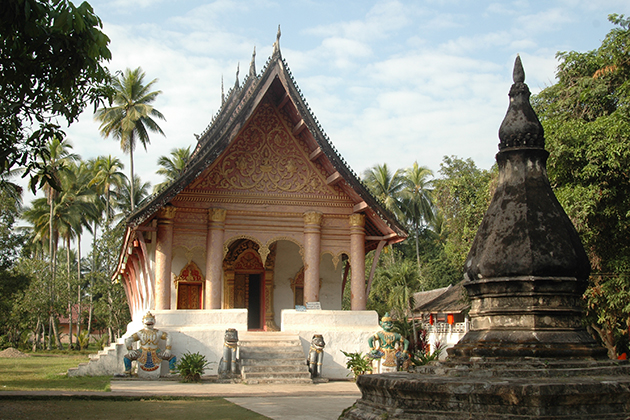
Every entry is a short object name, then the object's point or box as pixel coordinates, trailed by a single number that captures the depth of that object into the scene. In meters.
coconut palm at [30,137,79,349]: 36.41
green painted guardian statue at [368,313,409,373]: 12.73
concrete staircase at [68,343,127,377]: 13.47
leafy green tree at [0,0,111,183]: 5.09
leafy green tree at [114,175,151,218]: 43.03
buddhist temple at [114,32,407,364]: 14.59
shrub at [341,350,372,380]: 13.35
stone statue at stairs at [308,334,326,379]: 13.16
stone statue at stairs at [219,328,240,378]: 12.52
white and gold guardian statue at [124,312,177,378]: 12.74
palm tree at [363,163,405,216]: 43.81
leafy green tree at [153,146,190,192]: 42.91
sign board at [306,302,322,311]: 14.87
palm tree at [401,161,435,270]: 44.50
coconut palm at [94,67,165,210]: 33.47
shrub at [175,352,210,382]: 12.21
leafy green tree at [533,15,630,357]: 14.27
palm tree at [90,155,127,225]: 39.66
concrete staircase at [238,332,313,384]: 12.27
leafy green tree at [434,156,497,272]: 19.59
